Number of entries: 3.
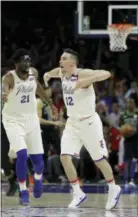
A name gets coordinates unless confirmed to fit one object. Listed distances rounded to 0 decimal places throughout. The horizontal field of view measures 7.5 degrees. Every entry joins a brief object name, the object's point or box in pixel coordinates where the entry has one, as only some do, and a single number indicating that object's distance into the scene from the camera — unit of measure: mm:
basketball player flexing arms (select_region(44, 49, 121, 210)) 14507
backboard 22418
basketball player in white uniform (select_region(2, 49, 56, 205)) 14877
